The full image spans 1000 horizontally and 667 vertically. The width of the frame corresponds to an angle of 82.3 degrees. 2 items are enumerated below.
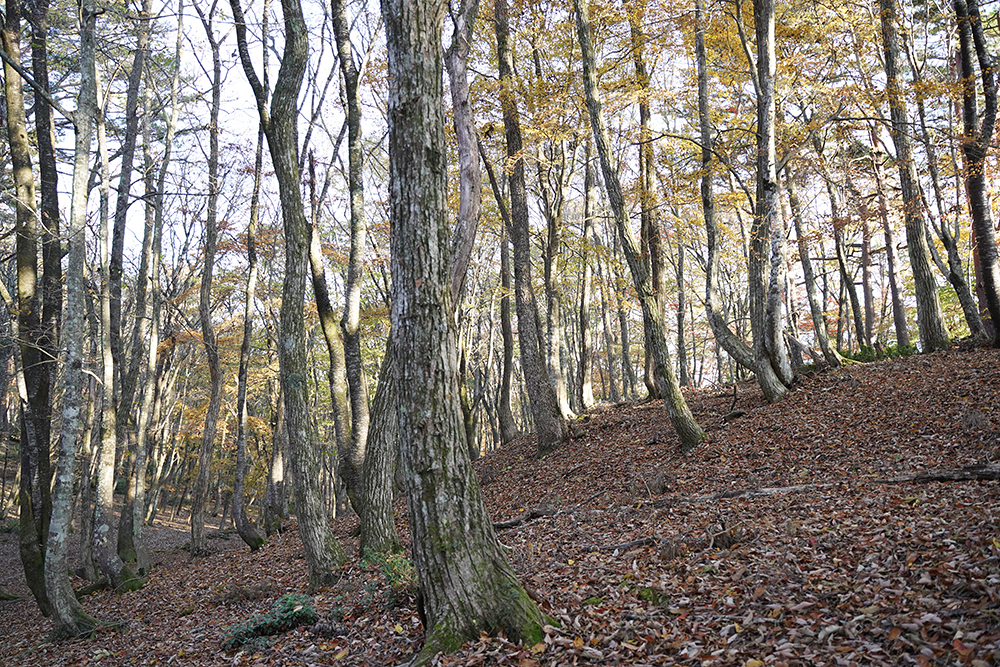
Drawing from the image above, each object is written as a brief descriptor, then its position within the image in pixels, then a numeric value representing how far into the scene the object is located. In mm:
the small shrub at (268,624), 5910
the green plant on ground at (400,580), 5457
